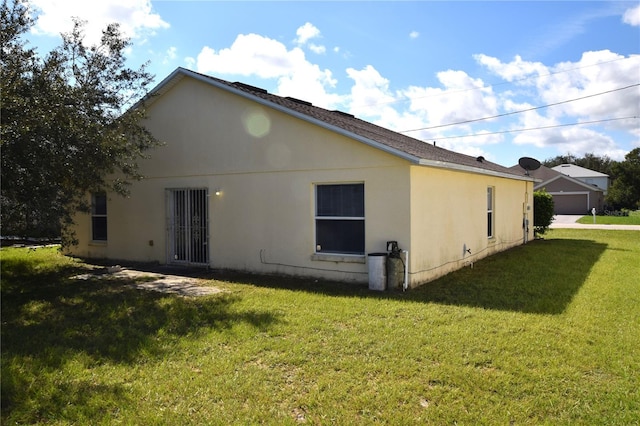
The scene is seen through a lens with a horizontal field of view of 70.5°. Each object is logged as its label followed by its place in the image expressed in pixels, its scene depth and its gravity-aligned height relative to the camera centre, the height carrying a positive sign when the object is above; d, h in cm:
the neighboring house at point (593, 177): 5459 +337
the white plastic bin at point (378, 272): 842 -122
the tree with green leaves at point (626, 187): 4719 +187
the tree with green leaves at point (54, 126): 729 +145
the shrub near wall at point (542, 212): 1952 -29
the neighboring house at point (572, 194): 4497 +110
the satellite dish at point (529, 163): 1738 +164
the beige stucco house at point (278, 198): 895 +21
